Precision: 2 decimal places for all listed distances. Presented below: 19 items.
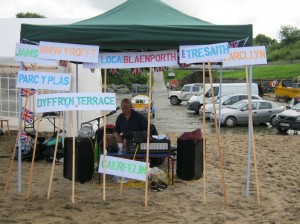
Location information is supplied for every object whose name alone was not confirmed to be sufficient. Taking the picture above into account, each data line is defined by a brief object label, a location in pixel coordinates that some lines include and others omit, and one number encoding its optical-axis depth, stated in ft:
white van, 84.43
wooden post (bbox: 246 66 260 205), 20.02
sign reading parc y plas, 20.39
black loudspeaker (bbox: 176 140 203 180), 23.73
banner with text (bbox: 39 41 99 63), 19.93
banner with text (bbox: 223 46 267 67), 19.95
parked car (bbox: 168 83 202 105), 108.85
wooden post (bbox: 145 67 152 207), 19.38
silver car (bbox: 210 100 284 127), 62.90
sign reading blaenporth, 20.47
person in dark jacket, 25.09
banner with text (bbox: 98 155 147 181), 20.08
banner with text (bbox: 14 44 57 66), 20.65
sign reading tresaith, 19.52
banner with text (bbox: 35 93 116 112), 19.69
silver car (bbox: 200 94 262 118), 74.48
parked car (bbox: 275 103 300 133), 52.80
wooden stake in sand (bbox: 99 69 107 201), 20.05
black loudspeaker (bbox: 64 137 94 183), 23.16
